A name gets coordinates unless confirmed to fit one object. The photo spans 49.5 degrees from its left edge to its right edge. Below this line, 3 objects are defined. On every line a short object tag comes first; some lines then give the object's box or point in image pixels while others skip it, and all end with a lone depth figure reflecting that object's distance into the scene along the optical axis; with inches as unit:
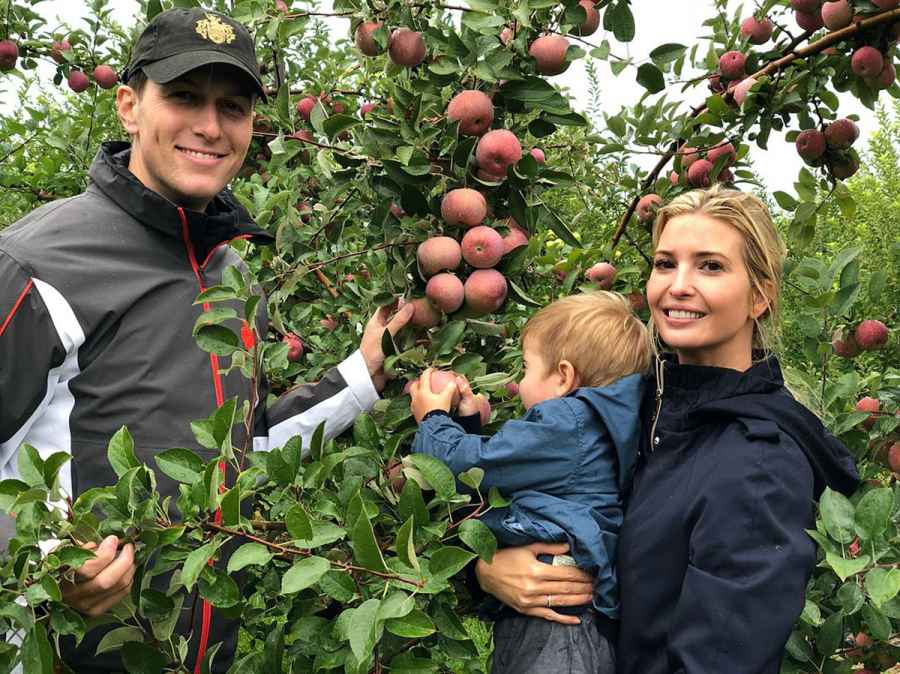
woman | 55.5
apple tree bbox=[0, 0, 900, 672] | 52.0
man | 66.4
